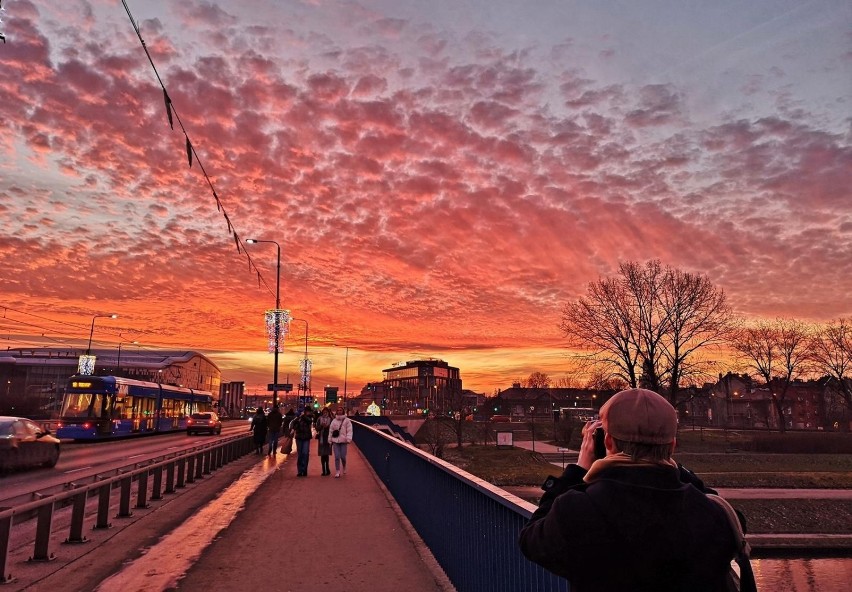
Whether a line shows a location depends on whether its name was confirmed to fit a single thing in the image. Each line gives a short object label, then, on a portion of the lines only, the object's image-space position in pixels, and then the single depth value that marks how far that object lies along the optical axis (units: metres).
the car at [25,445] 18.07
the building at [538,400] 167.12
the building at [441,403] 160.50
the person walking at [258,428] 25.22
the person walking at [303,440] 17.30
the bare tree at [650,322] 52.69
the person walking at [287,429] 28.06
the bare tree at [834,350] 83.81
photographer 2.04
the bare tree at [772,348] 87.19
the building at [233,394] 184.36
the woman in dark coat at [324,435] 17.88
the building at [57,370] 93.89
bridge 5.44
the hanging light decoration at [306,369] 67.06
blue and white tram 32.59
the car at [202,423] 44.81
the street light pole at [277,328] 32.50
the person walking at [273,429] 25.41
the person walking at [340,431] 17.02
